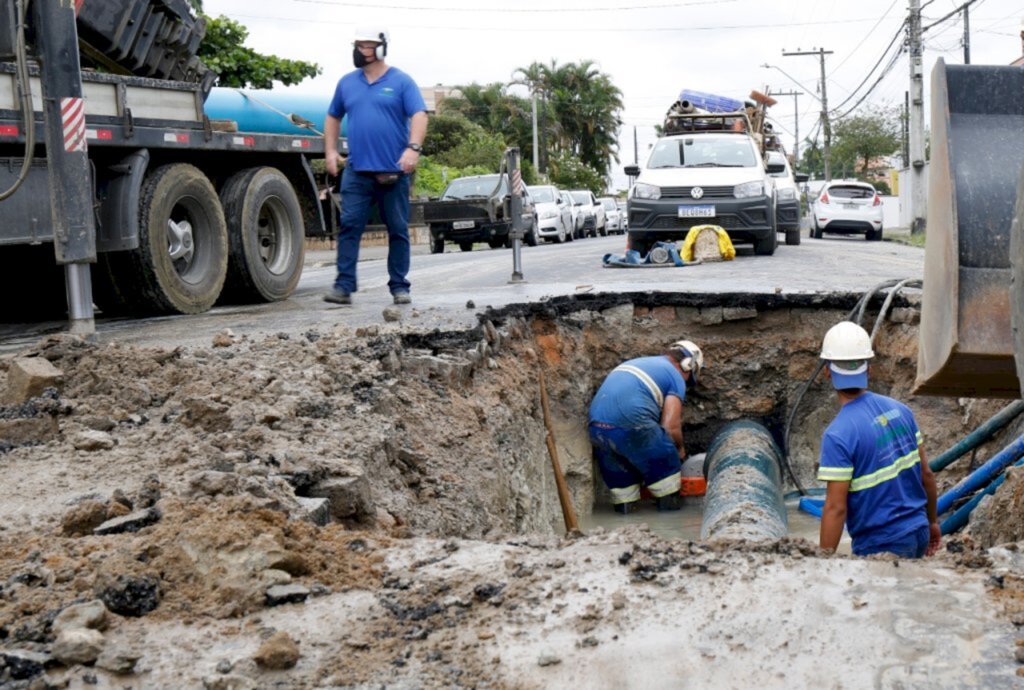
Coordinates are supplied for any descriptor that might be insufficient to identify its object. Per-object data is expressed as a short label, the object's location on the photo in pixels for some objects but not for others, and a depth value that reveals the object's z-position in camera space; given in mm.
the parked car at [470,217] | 22594
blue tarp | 13461
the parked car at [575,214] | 31100
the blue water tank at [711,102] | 24406
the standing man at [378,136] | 8211
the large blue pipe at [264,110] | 10328
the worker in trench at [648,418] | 9062
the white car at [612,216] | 38831
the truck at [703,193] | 14883
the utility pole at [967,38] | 33219
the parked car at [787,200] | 18656
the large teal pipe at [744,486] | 6637
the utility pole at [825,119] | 55978
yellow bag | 14180
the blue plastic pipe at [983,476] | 5648
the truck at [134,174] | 6855
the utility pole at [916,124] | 27703
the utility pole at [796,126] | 76481
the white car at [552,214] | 28562
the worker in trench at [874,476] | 4883
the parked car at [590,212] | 33281
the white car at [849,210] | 26859
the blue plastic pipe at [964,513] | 5830
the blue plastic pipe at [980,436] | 6004
